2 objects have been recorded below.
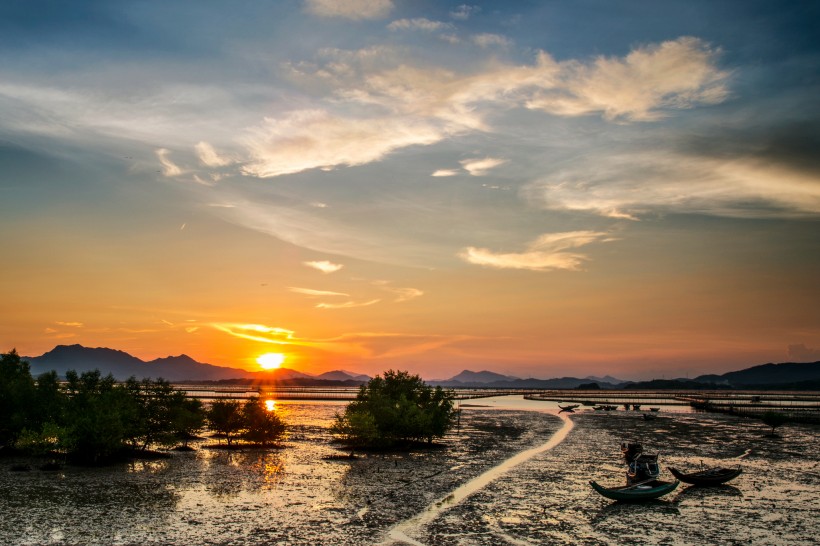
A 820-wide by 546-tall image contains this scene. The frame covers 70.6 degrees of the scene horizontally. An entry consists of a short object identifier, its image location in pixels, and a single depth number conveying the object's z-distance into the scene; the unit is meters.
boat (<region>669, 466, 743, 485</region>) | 44.31
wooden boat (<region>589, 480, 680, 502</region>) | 38.84
